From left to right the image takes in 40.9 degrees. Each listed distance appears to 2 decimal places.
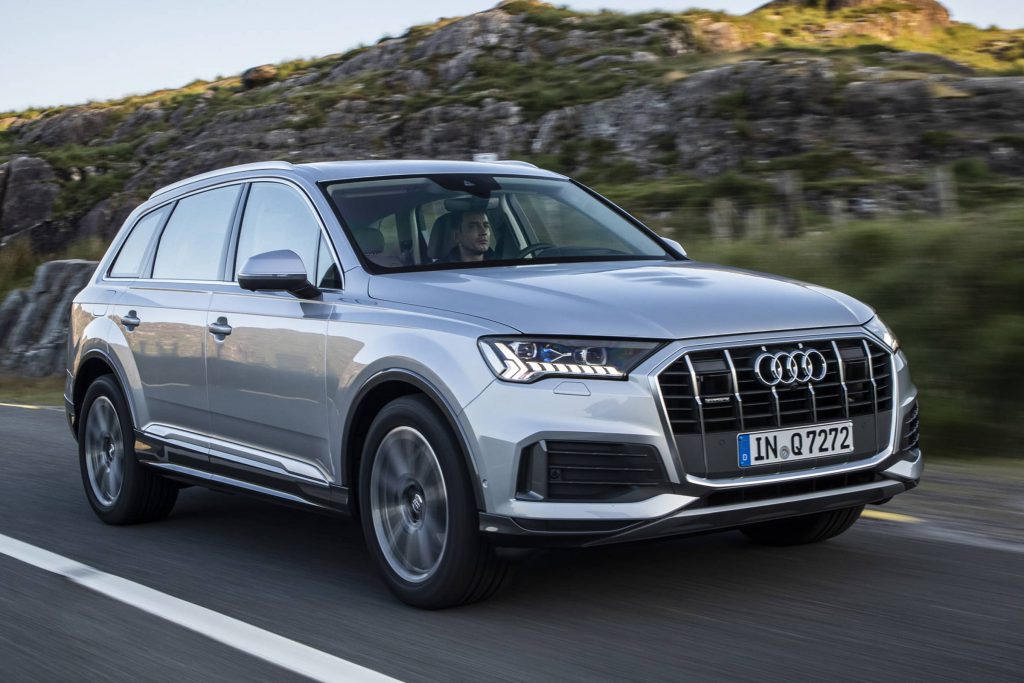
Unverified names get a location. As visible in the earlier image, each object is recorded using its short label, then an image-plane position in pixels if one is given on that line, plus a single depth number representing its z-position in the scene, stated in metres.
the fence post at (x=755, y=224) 13.12
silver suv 4.38
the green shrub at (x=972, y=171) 26.65
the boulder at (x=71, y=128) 56.94
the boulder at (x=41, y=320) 21.16
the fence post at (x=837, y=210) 12.64
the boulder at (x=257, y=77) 59.59
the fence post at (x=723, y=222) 13.99
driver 5.65
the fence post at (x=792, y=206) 15.02
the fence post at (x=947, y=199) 12.31
